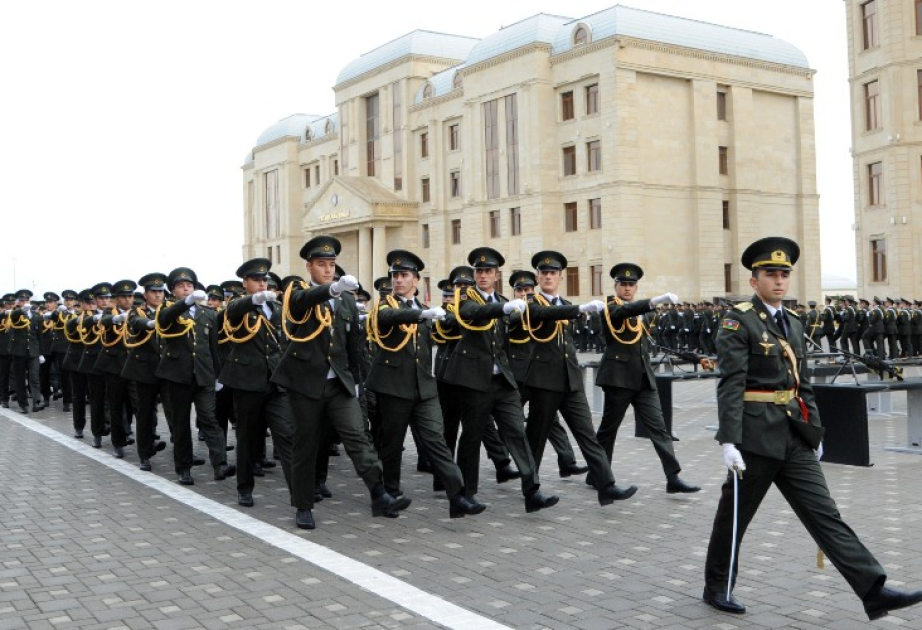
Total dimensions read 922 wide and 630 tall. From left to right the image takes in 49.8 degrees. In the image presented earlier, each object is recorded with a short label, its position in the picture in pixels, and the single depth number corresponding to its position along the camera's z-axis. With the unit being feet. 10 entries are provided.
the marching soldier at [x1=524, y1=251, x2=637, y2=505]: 28.84
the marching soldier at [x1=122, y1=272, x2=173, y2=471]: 37.22
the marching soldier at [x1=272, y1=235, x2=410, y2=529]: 26.78
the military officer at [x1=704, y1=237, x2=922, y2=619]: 18.45
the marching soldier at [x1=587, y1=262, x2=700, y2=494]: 30.37
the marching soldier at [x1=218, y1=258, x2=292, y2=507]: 30.04
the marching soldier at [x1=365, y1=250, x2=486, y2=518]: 27.20
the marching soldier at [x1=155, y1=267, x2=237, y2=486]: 34.68
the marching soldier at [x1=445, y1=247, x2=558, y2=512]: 27.76
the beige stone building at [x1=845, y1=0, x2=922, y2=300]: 122.83
